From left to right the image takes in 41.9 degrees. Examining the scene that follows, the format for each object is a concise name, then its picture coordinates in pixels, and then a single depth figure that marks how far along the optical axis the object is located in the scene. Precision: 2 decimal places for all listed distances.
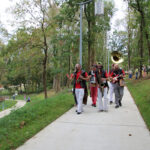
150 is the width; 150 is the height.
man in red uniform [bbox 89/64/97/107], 7.51
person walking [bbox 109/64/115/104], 9.28
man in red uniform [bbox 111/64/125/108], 8.11
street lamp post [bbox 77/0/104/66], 11.68
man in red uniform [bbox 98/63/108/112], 7.30
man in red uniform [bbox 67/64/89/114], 6.95
